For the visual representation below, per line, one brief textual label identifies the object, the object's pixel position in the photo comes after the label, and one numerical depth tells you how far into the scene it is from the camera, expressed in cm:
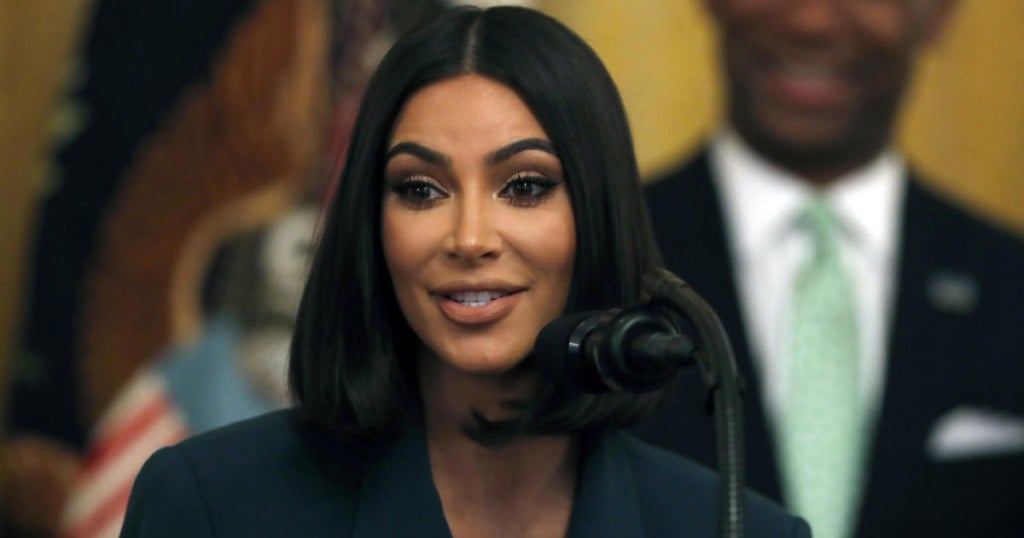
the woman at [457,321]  411
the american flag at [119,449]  797
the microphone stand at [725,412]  284
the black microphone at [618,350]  298
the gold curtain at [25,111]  809
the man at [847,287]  727
